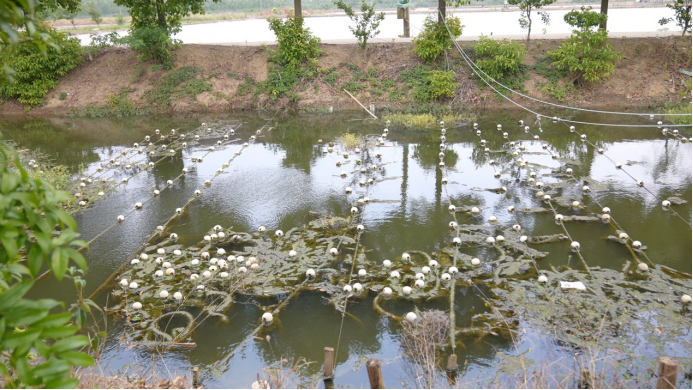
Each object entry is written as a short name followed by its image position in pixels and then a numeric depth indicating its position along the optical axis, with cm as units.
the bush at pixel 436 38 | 1202
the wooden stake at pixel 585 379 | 298
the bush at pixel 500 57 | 1134
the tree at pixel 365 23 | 1267
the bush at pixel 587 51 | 1096
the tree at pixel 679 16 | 1035
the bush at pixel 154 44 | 1218
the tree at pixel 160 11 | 1209
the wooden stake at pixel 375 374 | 287
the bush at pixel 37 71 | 1268
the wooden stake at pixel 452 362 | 336
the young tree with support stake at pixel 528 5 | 1204
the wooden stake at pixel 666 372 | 265
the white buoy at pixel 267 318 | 406
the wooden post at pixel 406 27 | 1393
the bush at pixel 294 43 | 1258
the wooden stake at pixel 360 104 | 1111
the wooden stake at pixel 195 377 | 314
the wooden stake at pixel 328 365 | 322
